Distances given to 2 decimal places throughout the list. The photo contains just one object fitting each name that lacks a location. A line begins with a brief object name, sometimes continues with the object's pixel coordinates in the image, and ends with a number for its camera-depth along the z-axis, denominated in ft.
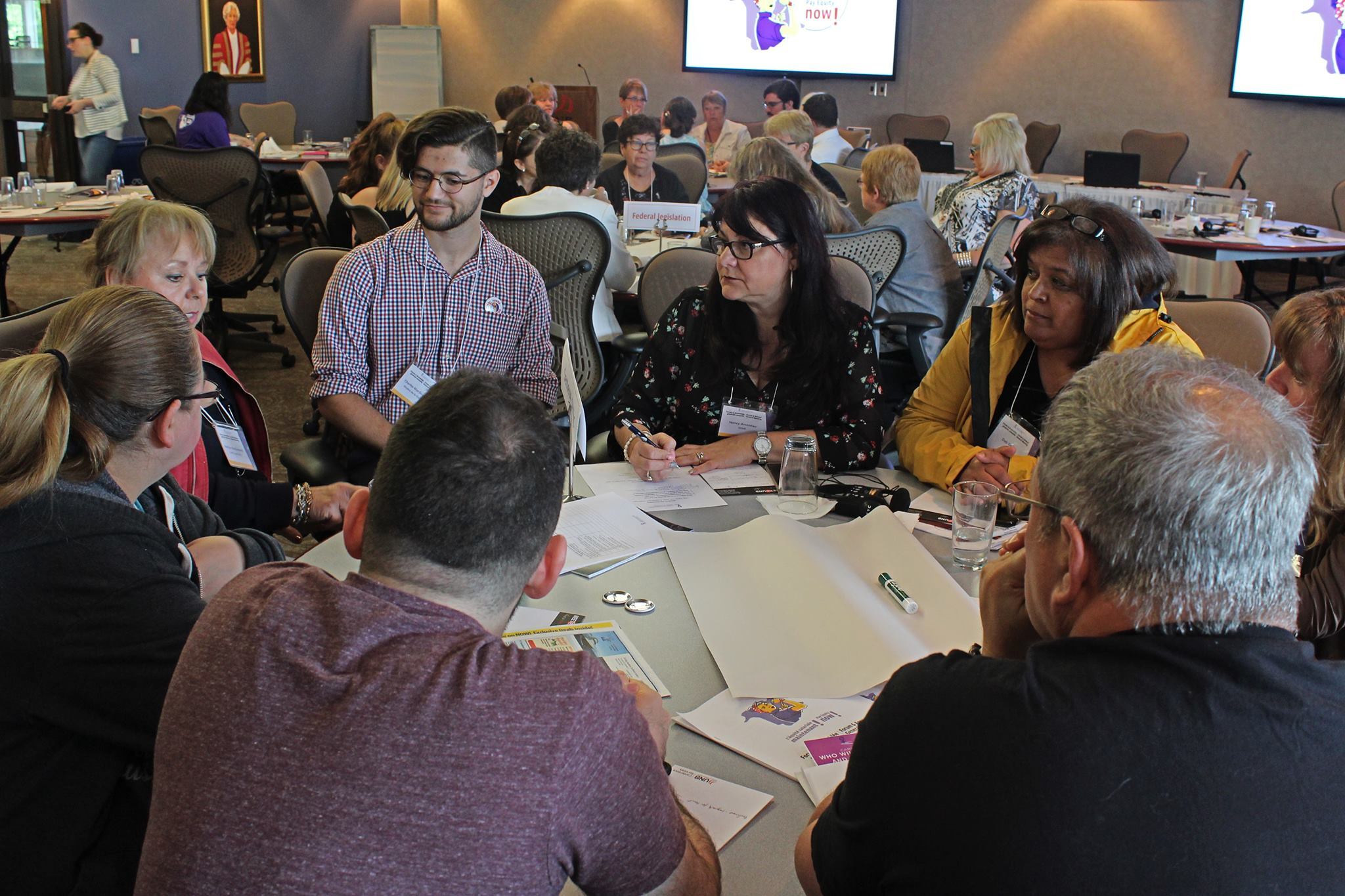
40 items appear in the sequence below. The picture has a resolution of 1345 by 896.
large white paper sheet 5.24
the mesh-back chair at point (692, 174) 24.86
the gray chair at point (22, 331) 6.42
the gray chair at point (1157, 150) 32.45
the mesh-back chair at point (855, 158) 28.76
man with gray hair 2.96
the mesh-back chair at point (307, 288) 10.13
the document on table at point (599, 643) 5.24
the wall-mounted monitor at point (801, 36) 37.40
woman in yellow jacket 7.68
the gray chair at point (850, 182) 23.80
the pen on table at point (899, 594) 5.82
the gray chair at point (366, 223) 14.06
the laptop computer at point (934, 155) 30.68
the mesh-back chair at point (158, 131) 30.68
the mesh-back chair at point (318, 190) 19.27
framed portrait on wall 38.65
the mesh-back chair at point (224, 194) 19.33
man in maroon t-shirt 2.96
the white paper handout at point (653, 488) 7.46
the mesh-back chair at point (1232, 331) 9.70
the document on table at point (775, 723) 4.65
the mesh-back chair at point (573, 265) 12.32
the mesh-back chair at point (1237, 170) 29.78
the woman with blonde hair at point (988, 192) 19.04
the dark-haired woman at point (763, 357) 8.45
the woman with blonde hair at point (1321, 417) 5.59
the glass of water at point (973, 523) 6.56
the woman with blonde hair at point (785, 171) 14.75
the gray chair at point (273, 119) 38.04
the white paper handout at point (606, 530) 6.48
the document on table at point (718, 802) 4.22
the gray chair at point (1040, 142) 34.99
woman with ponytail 4.31
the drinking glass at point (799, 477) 7.47
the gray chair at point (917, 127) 36.78
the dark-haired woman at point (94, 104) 31.19
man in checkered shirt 9.48
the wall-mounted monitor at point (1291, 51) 29.43
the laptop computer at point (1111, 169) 28.27
